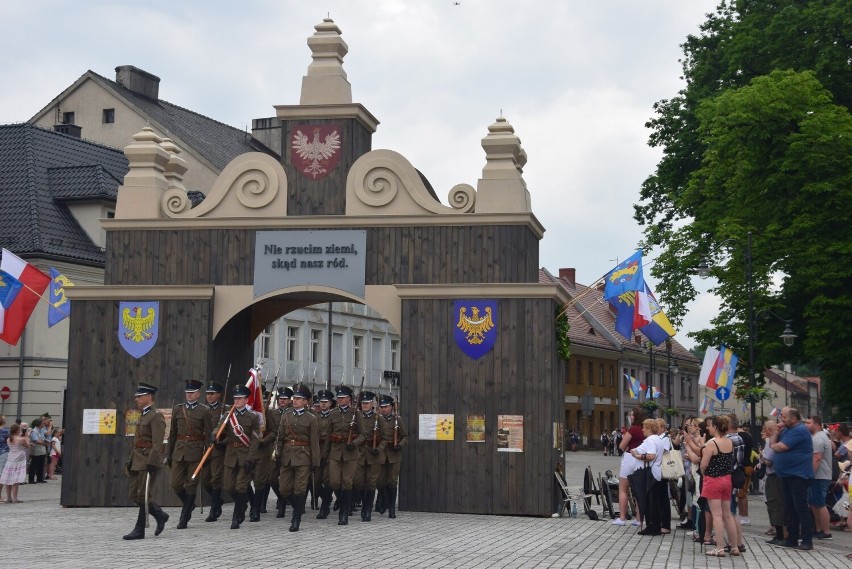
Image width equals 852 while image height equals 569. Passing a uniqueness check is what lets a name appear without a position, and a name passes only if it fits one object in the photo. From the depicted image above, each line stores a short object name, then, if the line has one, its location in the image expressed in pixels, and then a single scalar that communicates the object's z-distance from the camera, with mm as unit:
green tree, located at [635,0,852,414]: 30672
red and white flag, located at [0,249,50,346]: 25156
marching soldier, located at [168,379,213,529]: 16703
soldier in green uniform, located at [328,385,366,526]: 17703
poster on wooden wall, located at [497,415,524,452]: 19141
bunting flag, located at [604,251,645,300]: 21750
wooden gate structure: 19297
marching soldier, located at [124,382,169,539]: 15352
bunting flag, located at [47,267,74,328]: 26656
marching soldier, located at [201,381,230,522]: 17172
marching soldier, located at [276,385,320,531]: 16750
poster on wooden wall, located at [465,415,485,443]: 19281
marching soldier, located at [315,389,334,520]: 17953
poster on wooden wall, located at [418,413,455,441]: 19375
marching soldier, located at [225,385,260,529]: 16844
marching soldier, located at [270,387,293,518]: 18152
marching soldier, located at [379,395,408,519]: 18641
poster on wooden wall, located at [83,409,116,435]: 20375
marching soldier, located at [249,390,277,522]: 17328
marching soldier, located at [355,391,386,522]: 18438
